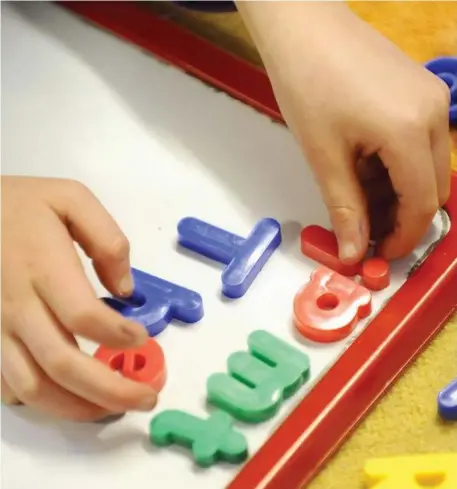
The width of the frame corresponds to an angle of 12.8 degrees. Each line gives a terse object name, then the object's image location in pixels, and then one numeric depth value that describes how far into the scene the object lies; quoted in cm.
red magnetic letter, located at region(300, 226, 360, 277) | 70
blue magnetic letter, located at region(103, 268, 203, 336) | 69
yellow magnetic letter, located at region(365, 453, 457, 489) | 64
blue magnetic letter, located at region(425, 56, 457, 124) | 76
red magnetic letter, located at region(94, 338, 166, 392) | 67
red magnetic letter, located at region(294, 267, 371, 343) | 68
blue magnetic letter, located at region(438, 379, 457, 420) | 66
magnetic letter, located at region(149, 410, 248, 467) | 65
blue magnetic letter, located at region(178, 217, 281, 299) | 70
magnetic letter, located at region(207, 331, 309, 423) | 66
